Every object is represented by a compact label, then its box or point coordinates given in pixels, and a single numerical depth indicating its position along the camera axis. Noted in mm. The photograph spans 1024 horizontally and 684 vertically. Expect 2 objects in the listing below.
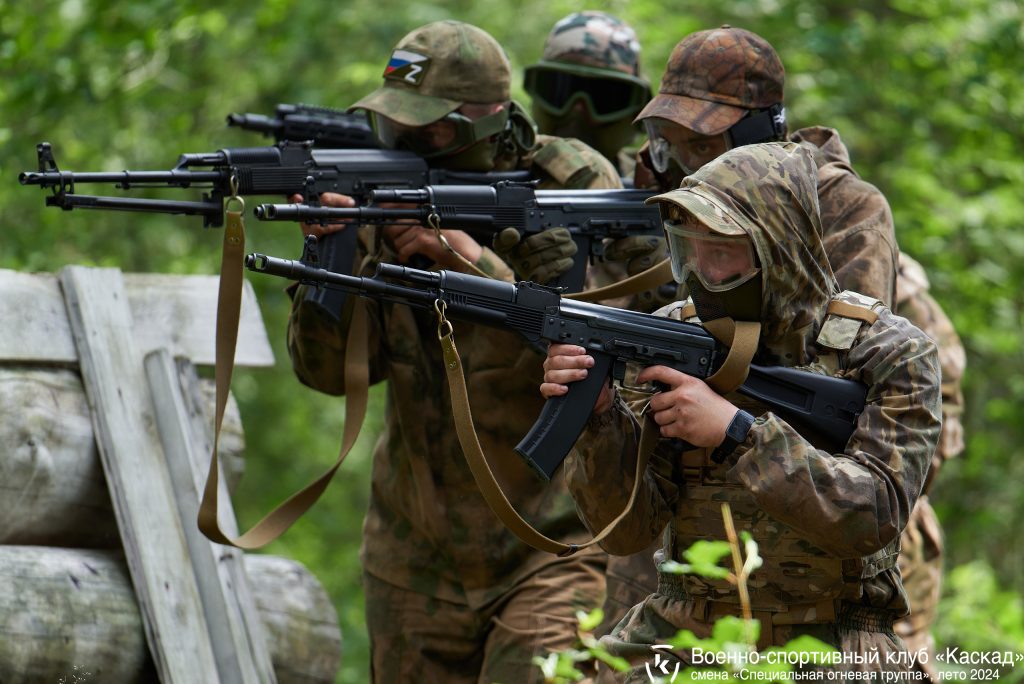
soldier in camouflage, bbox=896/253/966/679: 13828
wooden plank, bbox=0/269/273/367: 11055
